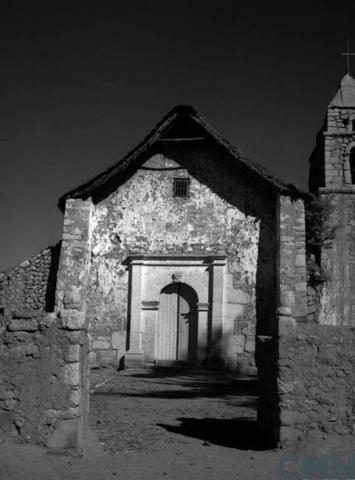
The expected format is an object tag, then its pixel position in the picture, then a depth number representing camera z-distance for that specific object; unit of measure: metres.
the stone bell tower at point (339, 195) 14.22
